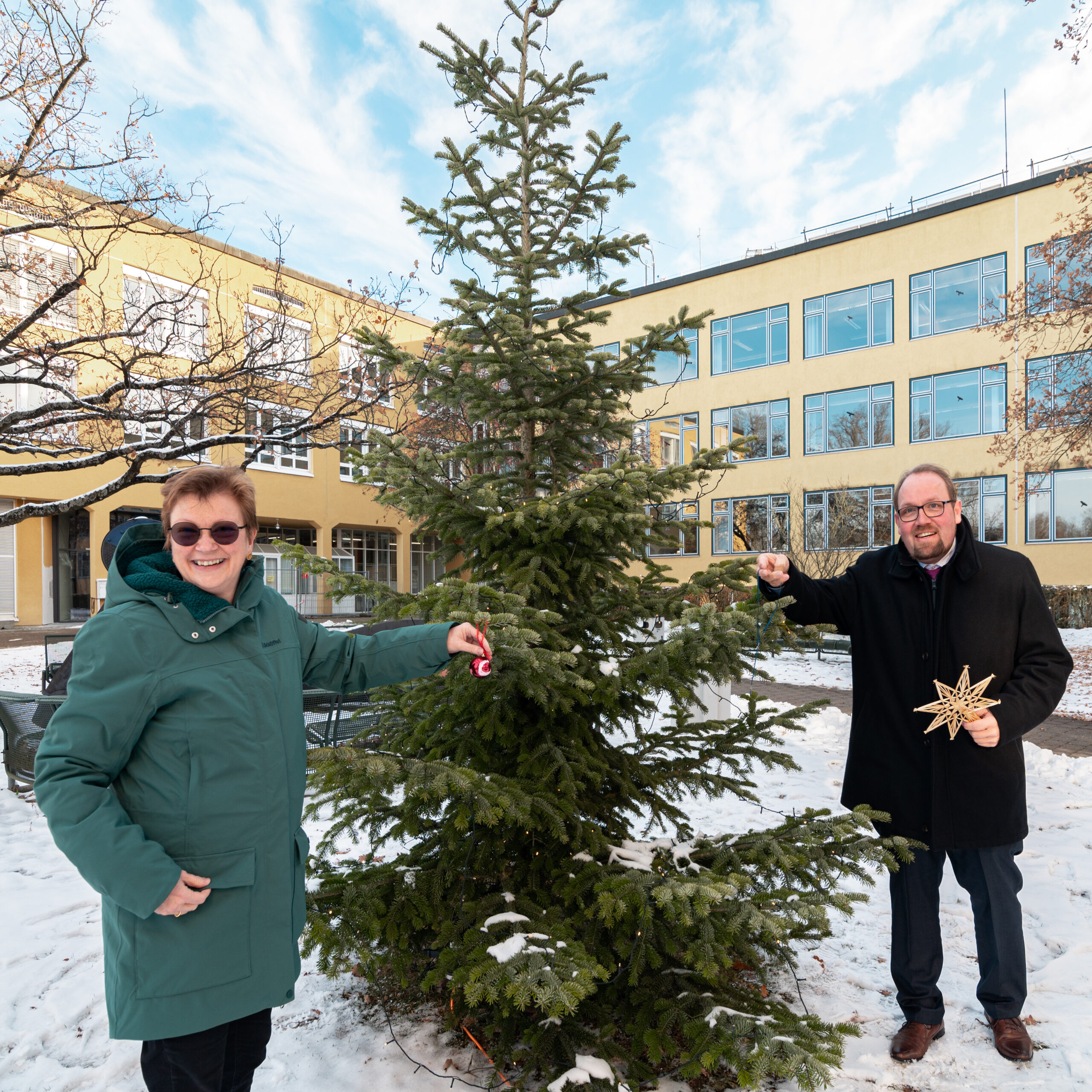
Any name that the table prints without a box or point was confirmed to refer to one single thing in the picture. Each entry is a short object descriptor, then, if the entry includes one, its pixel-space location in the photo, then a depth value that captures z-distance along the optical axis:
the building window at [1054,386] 12.70
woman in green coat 1.68
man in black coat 2.85
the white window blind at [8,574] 23.48
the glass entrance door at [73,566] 24.91
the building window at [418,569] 33.69
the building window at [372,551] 31.20
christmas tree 2.46
